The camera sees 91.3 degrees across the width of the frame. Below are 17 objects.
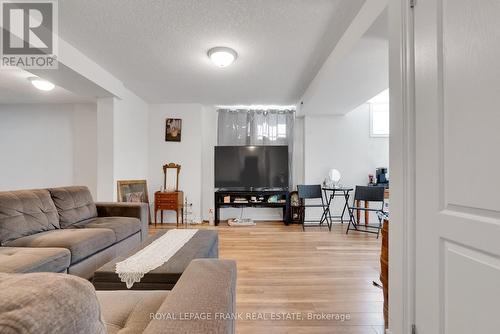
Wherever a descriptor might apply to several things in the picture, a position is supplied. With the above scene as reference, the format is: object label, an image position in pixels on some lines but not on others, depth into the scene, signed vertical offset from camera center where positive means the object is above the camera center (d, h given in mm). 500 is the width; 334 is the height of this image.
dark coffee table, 1377 -604
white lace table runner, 1394 -586
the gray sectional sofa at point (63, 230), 1731 -574
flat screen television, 4707 +40
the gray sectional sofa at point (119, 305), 367 -410
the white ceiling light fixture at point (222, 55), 2562 +1215
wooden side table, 4312 -563
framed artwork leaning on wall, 3796 -365
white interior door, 853 +12
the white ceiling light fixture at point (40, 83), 3431 +1220
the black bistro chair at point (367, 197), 4035 -481
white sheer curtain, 5020 +865
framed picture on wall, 4723 +778
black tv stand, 4594 -594
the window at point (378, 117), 4805 +1022
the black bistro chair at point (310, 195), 4516 -481
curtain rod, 5004 +1279
